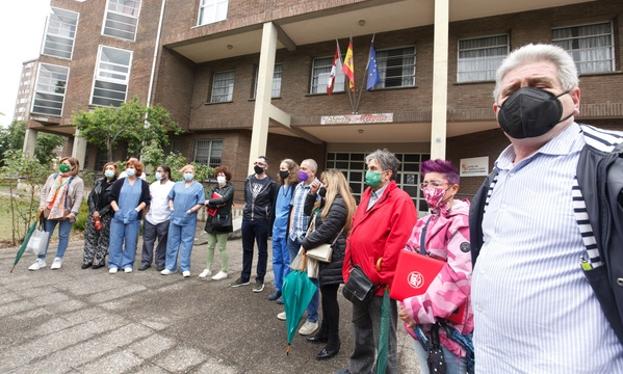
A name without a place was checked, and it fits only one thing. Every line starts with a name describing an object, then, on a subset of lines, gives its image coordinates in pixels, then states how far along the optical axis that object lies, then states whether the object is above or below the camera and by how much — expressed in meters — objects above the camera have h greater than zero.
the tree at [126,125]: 11.89 +3.05
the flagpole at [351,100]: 11.48 +4.48
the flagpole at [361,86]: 11.43 +5.02
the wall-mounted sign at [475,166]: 10.24 +2.10
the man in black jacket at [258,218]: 4.68 -0.10
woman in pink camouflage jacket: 1.63 -0.41
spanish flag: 10.65 +5.29
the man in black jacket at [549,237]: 0.87 -0.01
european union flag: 10.76 +5.22
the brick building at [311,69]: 9.34 +5.96
